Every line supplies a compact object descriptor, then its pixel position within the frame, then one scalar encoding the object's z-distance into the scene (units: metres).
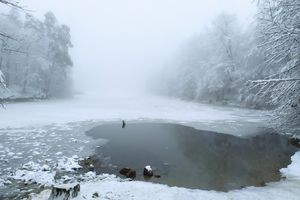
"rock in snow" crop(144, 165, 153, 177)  12.27
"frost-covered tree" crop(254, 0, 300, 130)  11.16
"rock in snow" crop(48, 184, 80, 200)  8.59
